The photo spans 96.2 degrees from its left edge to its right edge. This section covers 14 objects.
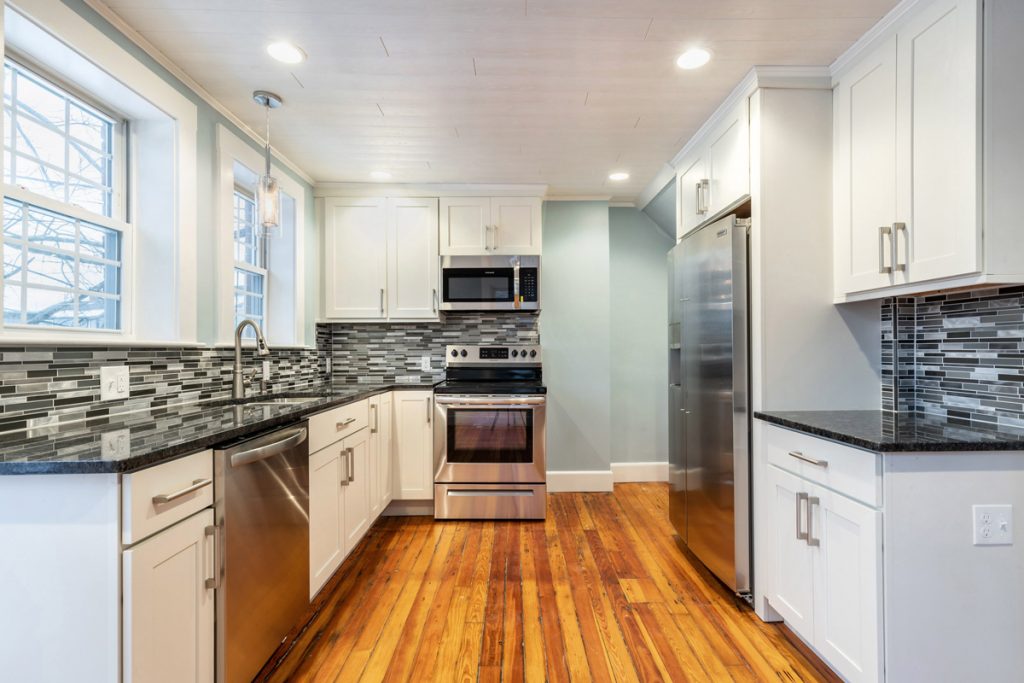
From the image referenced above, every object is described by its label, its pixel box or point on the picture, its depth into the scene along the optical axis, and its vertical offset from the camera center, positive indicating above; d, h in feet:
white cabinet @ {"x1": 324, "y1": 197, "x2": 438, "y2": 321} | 11.11 +2.15
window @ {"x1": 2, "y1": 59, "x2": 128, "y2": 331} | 4.93 +1.53
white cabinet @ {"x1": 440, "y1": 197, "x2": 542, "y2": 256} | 11.09 +2.81
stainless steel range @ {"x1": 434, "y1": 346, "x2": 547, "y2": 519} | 9.95 -2.44
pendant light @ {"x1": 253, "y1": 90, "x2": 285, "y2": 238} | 6.23 +1.92
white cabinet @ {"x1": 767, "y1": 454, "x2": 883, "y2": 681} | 4.54 -2.57
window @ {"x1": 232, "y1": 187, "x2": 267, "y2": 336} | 8.79 +1.59
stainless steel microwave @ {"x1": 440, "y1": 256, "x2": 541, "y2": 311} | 11.01 +1.47
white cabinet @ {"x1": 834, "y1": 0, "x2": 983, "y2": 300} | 4.59 +2.10
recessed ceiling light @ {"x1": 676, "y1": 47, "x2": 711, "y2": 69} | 6.08 +3.84
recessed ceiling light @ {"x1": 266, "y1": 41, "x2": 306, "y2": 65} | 5.94 +3.84
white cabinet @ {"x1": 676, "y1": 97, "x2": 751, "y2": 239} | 6.90 +2.91
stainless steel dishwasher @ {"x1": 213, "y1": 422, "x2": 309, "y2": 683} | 4.36 -2.19
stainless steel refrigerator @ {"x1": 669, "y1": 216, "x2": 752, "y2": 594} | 6.68 -0.89
